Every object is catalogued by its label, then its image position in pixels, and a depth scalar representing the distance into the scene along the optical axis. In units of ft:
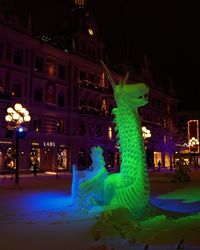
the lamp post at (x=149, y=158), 182.50
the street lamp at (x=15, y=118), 69.05
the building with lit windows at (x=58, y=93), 111.34
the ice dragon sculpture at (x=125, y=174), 32.09
